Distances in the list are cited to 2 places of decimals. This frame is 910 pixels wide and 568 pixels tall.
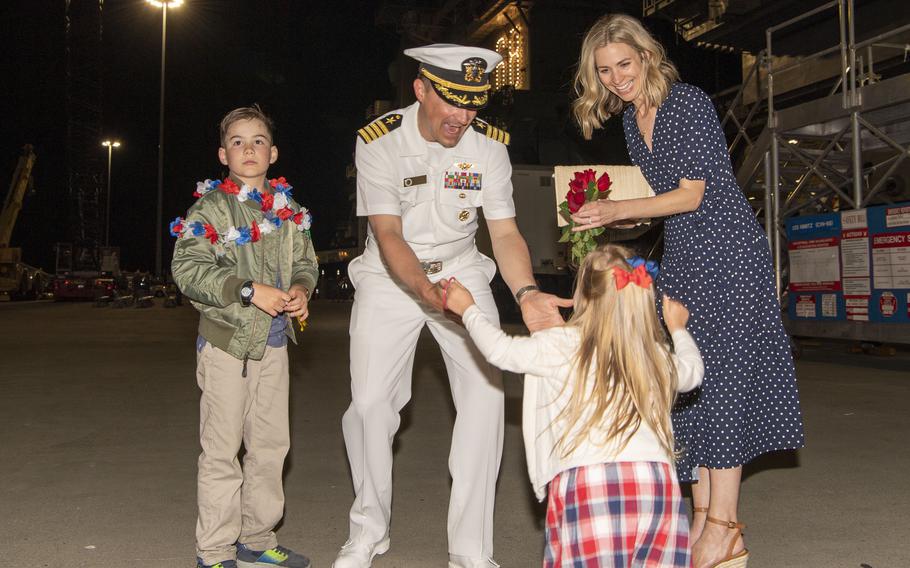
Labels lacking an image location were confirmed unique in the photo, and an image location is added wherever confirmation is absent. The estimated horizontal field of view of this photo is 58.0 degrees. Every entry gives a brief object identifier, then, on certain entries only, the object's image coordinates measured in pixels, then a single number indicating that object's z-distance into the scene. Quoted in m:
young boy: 3.49
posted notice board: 10.59
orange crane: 43.66
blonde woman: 3.29
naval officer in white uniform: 3.52
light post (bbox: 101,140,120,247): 54.69
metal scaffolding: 11.03
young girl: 2.53
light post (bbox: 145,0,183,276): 35.69
